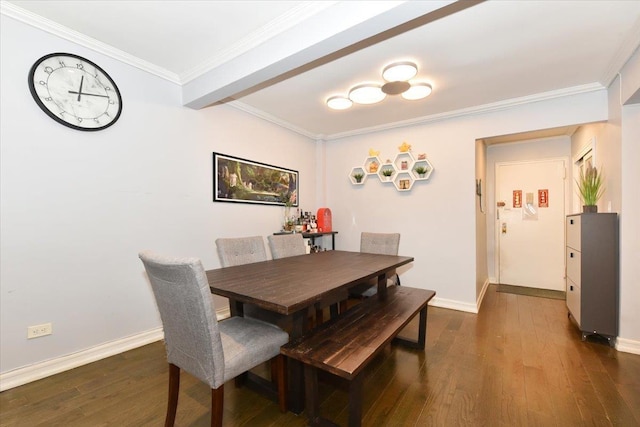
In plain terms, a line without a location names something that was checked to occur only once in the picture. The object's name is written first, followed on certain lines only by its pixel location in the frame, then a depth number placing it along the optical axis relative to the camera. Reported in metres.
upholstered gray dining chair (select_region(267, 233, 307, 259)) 2.81
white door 4.22
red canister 4.26
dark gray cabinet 2.42
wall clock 1.95
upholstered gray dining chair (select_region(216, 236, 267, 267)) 2.34
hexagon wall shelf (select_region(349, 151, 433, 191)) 3.69
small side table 3.79
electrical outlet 1.91
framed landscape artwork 3.07
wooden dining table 1.43
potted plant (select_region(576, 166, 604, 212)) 2.63
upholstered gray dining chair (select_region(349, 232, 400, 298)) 3.06
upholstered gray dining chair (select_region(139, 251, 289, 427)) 1.20
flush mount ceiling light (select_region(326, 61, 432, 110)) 2.42
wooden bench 1.33
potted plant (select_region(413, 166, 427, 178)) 3.65
